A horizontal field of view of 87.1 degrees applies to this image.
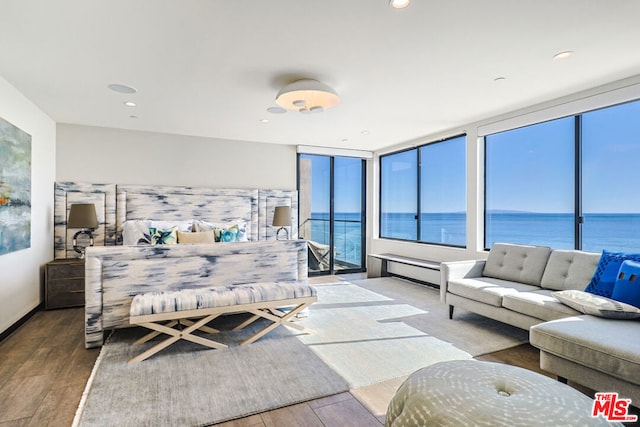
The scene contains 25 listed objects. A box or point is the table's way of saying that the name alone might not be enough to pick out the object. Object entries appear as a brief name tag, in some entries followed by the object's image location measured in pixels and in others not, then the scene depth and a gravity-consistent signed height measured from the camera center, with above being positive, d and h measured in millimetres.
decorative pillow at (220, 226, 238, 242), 4400 -288
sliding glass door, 6535 +51
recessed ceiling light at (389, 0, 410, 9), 1990 +1258
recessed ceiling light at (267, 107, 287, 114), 4078 +1274
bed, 2848 -392
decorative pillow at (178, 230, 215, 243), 4188 -301
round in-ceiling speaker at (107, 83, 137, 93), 3334 +1265
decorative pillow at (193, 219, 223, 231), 4762 -185
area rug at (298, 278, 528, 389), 2637 -1173
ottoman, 1231 -748
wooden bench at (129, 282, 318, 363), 2615 -771
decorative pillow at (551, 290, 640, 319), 2357 -667
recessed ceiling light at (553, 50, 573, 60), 2637 +1271
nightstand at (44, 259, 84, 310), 4078 -880
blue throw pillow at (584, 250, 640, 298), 2720 -486
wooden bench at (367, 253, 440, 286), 5133 -858
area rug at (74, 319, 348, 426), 1954 -1163
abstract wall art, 3082 +238
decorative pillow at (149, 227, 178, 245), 4156 -299
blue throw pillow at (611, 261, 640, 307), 2451 -523
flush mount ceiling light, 3053 +1096
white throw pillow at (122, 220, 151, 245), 4531 -276
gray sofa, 1948 -754
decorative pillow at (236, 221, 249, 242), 4740 -286
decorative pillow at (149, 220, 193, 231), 4695 -172
